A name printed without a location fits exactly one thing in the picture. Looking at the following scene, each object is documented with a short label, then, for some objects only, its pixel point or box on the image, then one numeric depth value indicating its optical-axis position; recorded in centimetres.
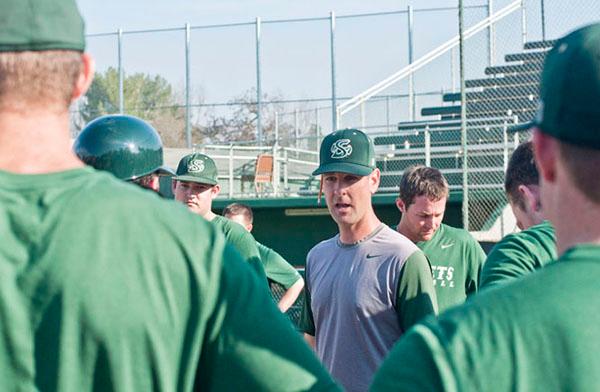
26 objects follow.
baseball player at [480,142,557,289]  322
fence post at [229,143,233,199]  1911
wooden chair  2067
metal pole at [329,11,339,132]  2539
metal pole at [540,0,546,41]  1925
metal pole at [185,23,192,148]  2695
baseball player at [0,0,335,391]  185
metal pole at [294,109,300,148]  2672
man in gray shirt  469
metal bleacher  1711
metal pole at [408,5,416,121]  2155
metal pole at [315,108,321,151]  2561
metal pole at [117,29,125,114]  2772
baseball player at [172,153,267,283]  762
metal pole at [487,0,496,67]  2050
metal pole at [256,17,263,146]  2566
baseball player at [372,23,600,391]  163
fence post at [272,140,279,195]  1919
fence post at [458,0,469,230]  1110
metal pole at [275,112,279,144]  2541
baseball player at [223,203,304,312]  828
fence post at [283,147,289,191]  2008
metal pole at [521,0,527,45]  2023
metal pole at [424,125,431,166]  1638
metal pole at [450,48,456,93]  2119
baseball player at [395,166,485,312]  680
